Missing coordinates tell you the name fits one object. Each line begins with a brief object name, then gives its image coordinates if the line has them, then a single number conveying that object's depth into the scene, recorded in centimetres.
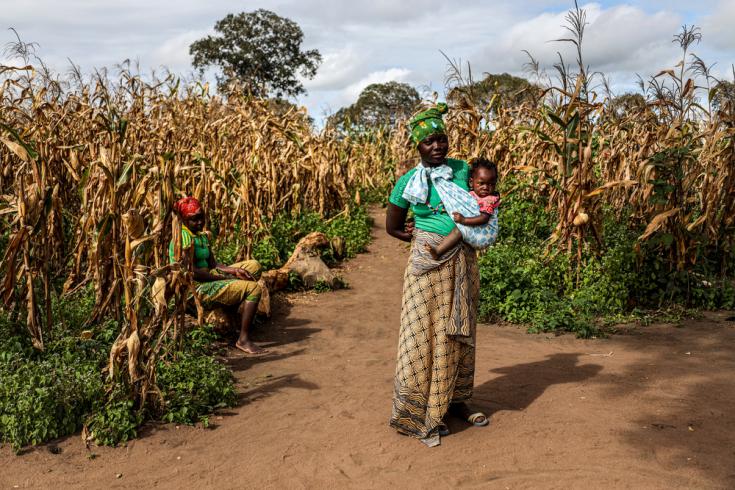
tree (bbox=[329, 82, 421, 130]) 3025
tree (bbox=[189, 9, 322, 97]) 2977
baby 351
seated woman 559
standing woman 356
